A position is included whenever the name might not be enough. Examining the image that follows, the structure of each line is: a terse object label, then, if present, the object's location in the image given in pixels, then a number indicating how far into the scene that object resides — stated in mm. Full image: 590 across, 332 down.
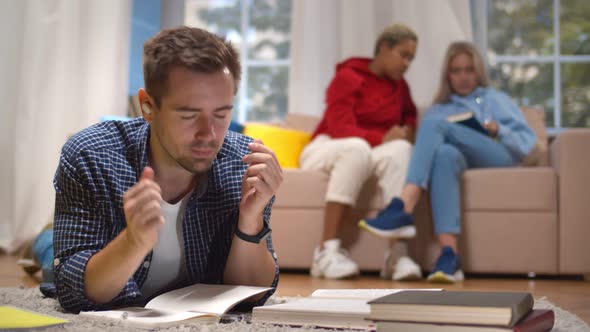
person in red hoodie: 4216
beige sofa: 4150
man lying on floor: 2527
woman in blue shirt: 4044
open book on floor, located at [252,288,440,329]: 2304
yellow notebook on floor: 2314
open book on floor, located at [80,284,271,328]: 2361
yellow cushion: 4643
